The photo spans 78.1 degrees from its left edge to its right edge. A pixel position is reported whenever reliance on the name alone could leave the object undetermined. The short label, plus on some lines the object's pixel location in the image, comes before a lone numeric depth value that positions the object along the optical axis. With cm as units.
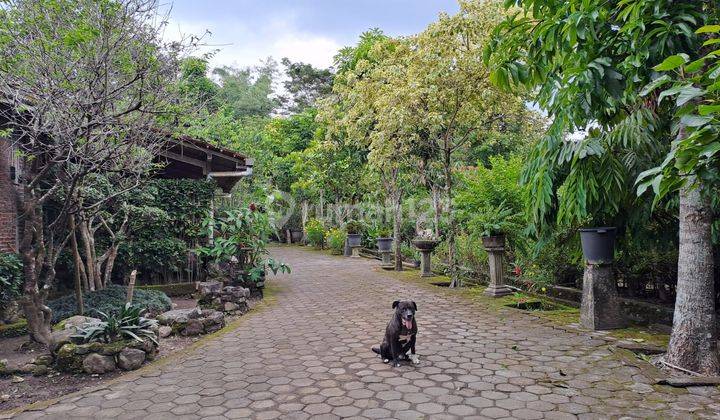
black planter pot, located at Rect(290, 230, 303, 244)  2398
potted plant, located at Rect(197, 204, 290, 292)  852
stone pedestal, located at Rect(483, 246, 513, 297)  777
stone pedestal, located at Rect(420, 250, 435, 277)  1053
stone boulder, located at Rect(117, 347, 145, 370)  434
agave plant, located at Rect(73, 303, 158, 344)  456
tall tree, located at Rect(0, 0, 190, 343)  421
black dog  413
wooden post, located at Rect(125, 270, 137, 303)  602
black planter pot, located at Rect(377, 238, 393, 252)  1361
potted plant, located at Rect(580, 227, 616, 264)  512
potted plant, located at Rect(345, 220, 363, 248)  1661
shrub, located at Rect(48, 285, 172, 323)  613
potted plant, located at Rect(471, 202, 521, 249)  750
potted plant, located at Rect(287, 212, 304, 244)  2403
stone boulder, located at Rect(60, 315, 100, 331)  506
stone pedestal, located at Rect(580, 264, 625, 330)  521
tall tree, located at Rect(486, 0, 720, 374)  345
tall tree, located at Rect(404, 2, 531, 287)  812
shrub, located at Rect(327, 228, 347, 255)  1739
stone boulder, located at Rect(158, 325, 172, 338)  556
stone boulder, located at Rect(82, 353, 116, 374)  420
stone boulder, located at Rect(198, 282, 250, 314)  697
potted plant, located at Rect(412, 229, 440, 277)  1011
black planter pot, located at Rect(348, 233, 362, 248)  1659
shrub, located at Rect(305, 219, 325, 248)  1975
